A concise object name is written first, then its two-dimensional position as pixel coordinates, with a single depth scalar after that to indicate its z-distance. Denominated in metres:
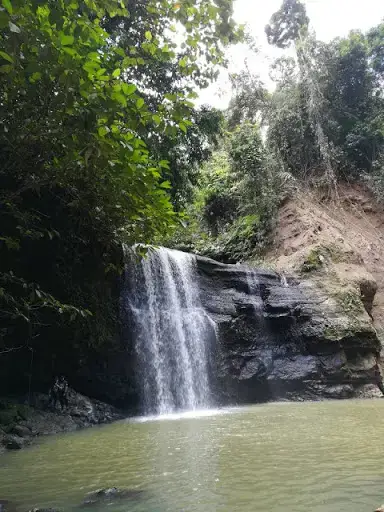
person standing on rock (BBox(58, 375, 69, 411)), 8.84
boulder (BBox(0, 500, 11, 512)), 3.00
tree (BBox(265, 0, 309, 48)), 24.53
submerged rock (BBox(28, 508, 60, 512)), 2.83
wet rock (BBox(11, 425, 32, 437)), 6.88
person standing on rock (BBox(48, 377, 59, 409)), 8.72
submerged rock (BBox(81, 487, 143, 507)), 3.04
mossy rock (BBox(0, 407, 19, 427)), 7.20
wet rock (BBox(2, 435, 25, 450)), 5.96
